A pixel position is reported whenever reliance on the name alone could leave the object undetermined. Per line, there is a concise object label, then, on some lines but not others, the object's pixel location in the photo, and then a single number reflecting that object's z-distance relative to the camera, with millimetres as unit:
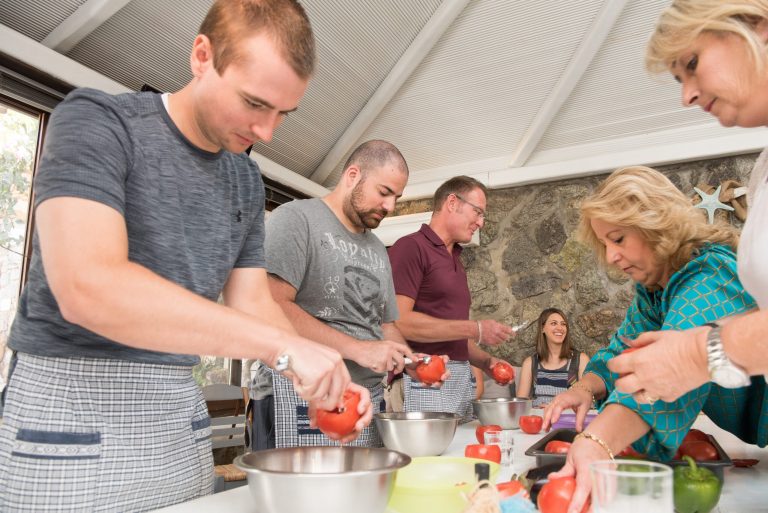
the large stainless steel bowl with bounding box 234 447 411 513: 889
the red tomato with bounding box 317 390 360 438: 1199
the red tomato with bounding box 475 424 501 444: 1783
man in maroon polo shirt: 2637
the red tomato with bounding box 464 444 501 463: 1437
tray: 1154
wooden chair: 3476
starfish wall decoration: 4438
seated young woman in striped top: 4699
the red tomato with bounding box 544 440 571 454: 1375
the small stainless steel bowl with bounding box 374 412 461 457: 1534
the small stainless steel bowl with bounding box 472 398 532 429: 2197
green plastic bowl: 1017
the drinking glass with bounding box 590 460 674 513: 832
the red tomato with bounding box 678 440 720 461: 1263
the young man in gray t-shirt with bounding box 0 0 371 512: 939
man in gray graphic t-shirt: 1778
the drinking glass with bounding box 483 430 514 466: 1526
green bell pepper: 1067
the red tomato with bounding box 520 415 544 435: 2090
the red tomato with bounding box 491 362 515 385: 2902
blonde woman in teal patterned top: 1196
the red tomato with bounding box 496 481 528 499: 1005
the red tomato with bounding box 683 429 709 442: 1333
